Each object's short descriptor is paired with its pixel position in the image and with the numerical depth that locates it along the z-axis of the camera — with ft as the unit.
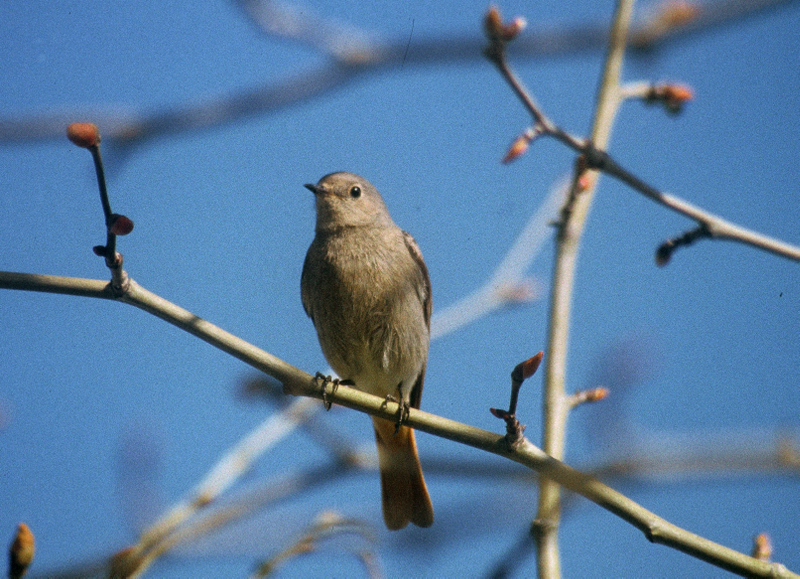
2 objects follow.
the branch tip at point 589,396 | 23.39
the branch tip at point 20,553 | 14.08
